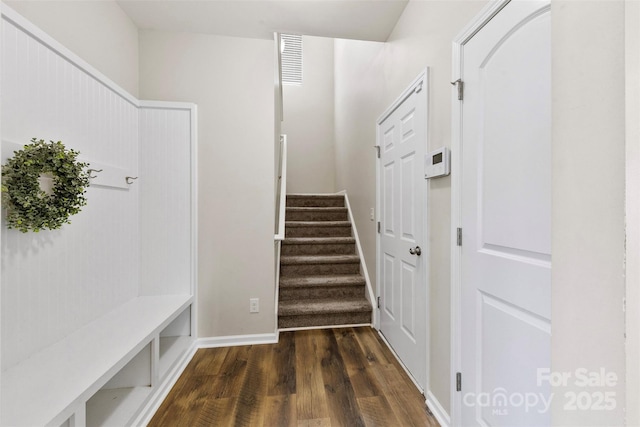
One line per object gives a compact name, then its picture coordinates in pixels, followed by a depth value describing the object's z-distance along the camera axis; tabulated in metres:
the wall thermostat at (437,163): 1.44
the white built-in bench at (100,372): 1.01
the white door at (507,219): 0.94
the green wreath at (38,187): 1.16
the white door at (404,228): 1.74
